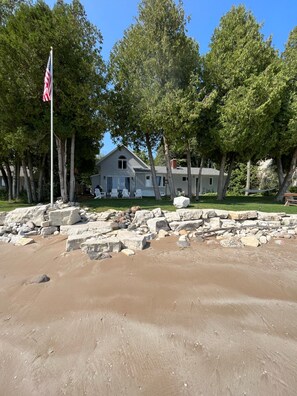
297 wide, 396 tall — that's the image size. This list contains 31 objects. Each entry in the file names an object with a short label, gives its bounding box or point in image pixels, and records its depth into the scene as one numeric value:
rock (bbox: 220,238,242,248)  6.46
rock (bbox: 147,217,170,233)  7.41
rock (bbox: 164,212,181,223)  7.82
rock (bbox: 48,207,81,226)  7.98
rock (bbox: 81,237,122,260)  5.58
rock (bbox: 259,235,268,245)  6.78
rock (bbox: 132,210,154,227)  7.92
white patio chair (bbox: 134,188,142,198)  20.83
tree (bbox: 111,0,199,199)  11.99
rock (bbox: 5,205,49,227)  8.24
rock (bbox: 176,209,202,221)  7.82
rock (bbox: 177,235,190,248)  6.41
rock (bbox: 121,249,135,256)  5.73
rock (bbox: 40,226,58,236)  7.80
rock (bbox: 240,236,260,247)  6.50
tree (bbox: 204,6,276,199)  11.47
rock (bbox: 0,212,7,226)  8.74
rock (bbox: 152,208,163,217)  8.15
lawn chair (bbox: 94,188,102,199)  19.60
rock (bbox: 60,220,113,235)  7.25
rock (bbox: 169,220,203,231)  7.53
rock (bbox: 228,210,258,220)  8.05
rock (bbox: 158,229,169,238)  7.13
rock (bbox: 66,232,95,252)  6.16
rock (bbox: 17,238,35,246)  7.02
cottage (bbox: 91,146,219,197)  23.55
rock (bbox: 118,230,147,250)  6.11
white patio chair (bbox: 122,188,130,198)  21.29
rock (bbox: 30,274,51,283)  4.64
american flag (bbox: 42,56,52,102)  9.01
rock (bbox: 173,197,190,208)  9.80
